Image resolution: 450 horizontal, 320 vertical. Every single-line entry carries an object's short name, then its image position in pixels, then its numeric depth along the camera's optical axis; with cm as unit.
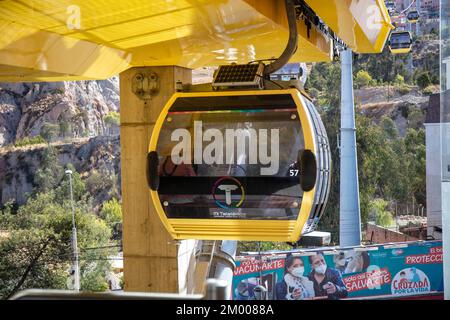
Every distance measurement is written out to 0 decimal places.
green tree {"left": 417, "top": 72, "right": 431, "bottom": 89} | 5744
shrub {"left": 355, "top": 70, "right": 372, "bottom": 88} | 5906
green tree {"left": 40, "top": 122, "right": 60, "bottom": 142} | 5748
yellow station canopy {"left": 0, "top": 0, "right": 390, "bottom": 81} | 445
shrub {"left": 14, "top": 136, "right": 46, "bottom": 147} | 5603
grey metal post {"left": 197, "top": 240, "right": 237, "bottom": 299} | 729
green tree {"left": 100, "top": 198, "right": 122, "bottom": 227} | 4759
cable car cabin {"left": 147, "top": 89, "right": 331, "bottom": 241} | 489
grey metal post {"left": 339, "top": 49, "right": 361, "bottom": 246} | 2361
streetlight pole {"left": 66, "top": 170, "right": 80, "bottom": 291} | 2931
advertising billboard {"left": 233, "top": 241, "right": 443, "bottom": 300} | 2202
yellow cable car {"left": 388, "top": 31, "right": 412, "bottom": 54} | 1738
